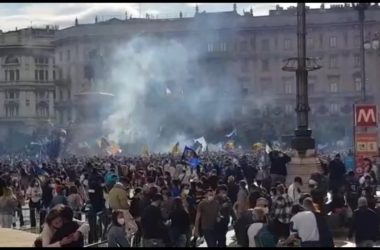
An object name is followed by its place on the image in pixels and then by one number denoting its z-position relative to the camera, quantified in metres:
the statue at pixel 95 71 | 103.00
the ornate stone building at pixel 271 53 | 95.00
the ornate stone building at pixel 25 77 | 117.81
